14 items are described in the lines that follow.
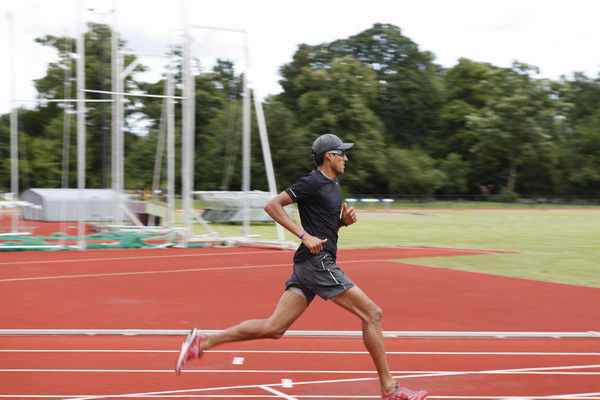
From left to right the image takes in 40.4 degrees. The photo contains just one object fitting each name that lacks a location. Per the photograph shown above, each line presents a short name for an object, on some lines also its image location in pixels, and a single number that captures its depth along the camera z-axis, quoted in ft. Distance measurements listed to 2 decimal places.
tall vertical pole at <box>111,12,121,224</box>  76.28
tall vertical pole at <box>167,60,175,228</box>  72.79
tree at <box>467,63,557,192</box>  234.17
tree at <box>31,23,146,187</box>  170.71
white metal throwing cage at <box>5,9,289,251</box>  64.95
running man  17.52
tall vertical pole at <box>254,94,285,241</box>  68.28
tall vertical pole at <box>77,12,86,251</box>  63.31
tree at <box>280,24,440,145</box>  260.01
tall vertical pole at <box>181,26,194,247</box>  68.08
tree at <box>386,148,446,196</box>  217.36
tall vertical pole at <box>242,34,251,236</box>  67.67
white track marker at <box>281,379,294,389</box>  19.15
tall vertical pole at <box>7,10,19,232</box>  69.97
